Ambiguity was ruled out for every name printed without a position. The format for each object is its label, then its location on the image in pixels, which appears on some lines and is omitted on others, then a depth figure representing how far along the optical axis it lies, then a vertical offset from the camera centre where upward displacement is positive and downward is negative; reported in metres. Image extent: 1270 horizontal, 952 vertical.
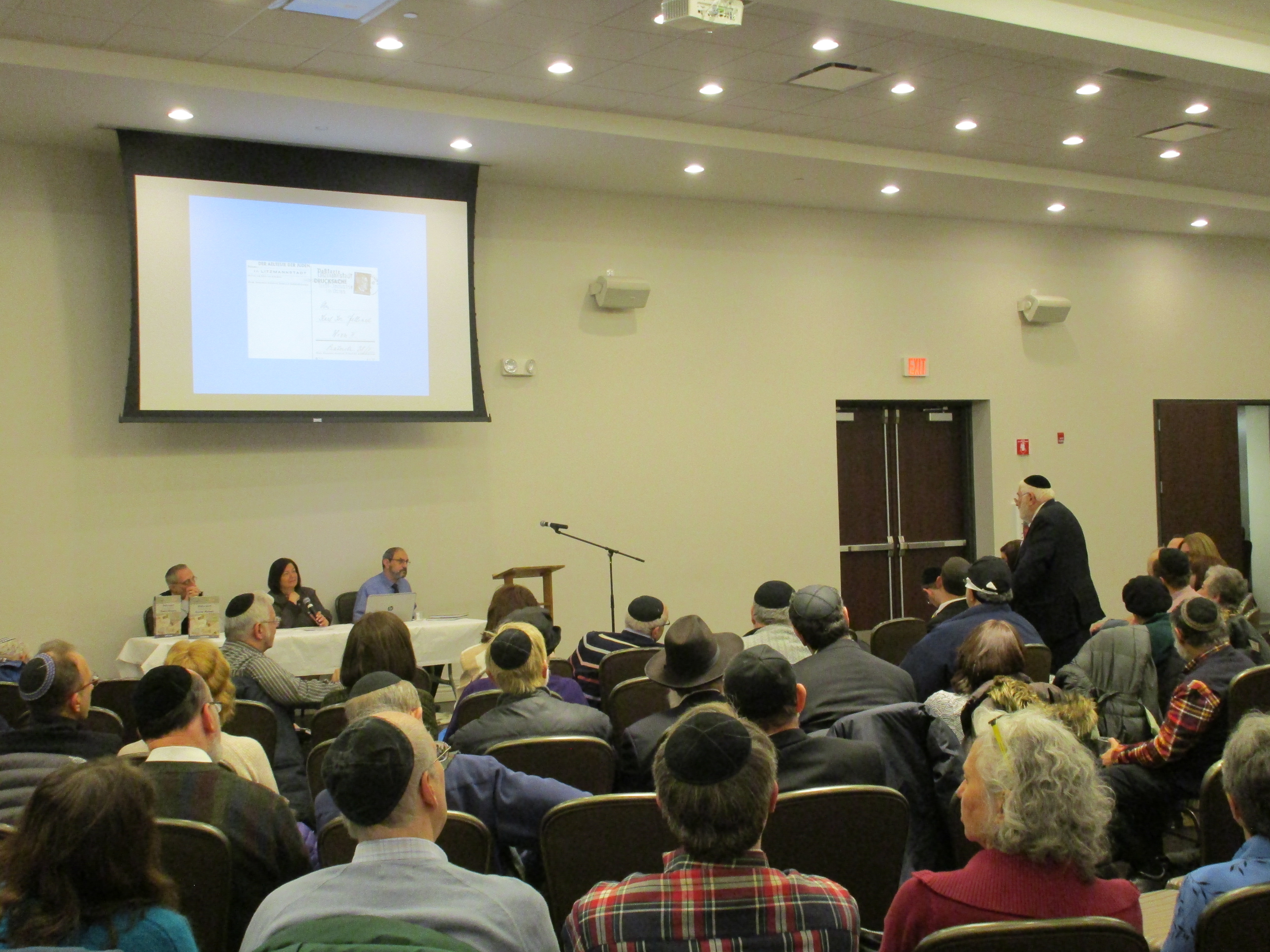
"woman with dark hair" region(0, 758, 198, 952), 1.68 -0.53
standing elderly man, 6.27 -0.50
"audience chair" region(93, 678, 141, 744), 4.52 -0.72
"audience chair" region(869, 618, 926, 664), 5.57 -0.70
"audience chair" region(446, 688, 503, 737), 3.65 -0.65
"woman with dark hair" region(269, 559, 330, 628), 7.11 -0.55
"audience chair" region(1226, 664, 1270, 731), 3.65 -0.66
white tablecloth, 6.36 -0.78
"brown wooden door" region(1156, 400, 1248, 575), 11.12 +0.16
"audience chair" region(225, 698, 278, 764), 3.82 -0.71
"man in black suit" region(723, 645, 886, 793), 2.66 -0.56
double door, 9.92 -0.05
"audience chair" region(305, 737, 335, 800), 3.22 -0.74
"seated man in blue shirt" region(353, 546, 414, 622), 7.49 -0.46
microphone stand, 8.09 -0.76
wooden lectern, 7.73 -0.47
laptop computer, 6.84 -0.58
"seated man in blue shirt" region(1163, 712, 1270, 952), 1.93 -0.60
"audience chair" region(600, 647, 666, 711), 4.63 -0.67
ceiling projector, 5.24 +2.24
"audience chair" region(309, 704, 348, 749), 3.76 -0.71
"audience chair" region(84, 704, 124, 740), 3.81 -0.69
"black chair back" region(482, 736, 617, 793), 3.01 -0.67
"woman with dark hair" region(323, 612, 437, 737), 4.04 -0.50
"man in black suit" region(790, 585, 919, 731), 3.50 -0.54
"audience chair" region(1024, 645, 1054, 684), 4.50 -0.67
